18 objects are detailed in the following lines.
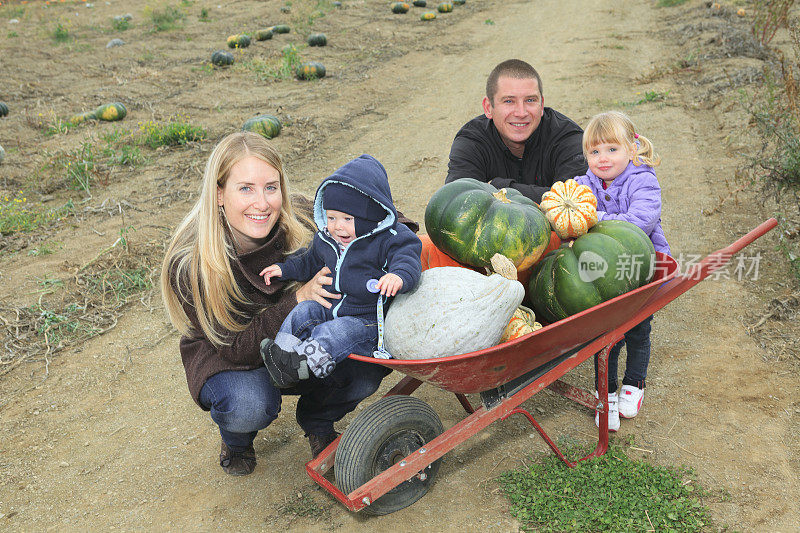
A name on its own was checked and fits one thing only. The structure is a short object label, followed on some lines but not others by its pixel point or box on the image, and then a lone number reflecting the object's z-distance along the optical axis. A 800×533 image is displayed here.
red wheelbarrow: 2.78
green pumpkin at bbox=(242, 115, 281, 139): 8.75
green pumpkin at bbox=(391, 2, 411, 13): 17.08
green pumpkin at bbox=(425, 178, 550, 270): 3.18
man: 4.51
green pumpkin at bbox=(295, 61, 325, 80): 11.61
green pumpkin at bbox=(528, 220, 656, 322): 3.10
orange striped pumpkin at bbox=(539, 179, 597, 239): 3.26
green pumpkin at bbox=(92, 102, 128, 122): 9.68
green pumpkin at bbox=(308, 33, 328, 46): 13.74
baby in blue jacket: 2.83
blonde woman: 3.23
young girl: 3.60
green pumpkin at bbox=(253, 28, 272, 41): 14.39
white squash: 2.78
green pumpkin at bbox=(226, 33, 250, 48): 13.83
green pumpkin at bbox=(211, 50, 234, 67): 12.41
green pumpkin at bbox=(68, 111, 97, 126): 9.57
